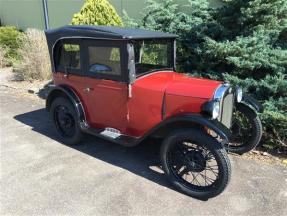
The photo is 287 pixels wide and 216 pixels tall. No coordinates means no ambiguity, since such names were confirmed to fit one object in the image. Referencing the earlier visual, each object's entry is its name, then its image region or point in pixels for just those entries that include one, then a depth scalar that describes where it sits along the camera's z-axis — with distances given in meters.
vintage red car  2.71
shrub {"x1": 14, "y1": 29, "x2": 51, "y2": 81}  6.39
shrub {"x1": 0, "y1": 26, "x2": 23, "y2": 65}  8.43
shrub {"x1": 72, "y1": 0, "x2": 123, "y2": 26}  5.84
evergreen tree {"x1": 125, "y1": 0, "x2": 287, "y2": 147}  3.67
